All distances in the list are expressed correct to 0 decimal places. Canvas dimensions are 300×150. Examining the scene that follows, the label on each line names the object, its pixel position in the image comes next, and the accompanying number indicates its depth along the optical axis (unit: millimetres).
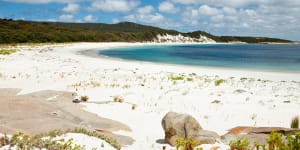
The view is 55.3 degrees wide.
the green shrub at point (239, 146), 5750
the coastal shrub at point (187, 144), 5766
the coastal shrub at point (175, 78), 20195
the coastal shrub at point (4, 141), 5272
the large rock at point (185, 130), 7391
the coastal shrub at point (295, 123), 8970
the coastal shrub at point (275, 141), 5332
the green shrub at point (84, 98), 12688
